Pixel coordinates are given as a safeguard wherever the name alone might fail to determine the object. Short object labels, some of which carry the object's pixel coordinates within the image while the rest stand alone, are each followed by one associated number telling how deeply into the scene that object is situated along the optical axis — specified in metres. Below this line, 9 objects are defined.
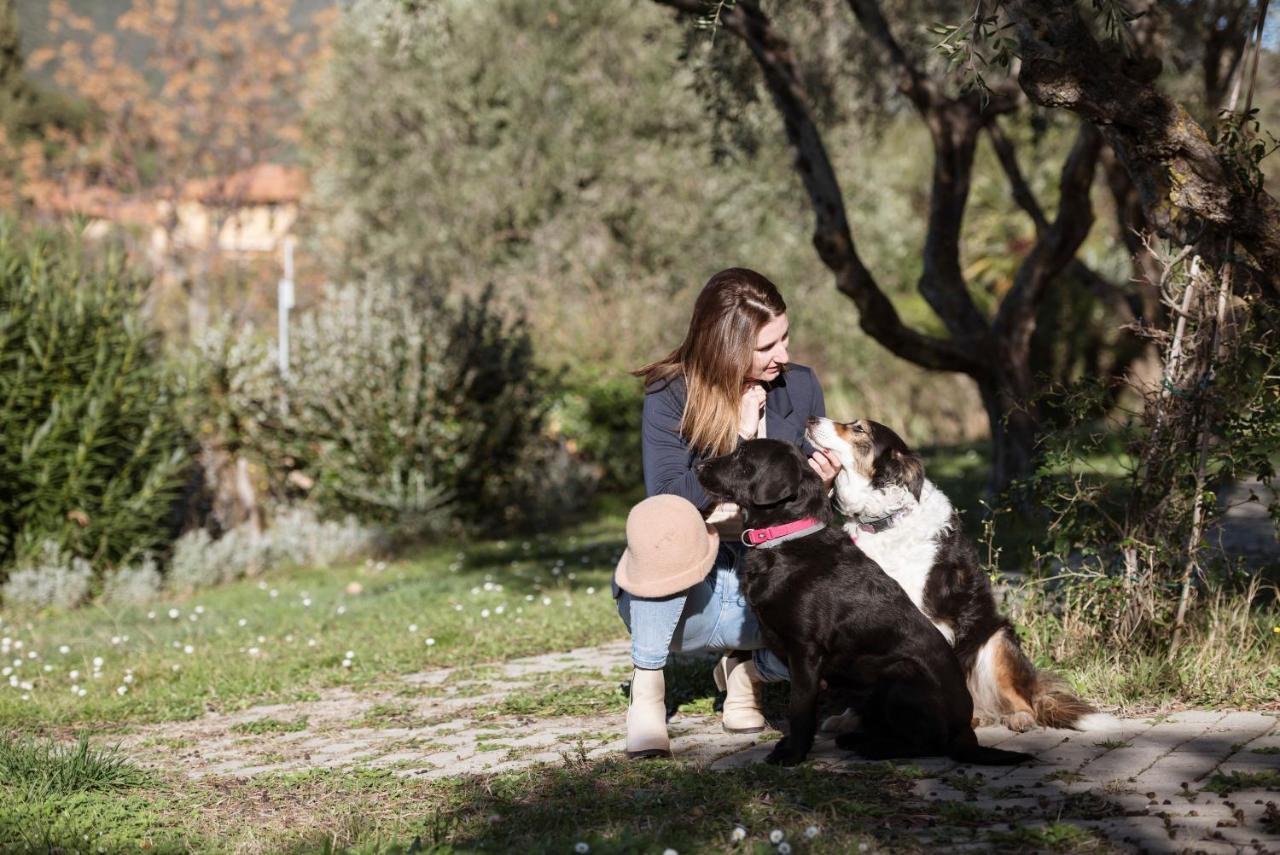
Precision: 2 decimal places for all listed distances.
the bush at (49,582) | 9.44
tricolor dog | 4.37
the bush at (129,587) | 9.96
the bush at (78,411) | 9.66
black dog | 3.94
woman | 4.33
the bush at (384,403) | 11.43
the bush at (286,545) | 10.84
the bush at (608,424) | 14.07
